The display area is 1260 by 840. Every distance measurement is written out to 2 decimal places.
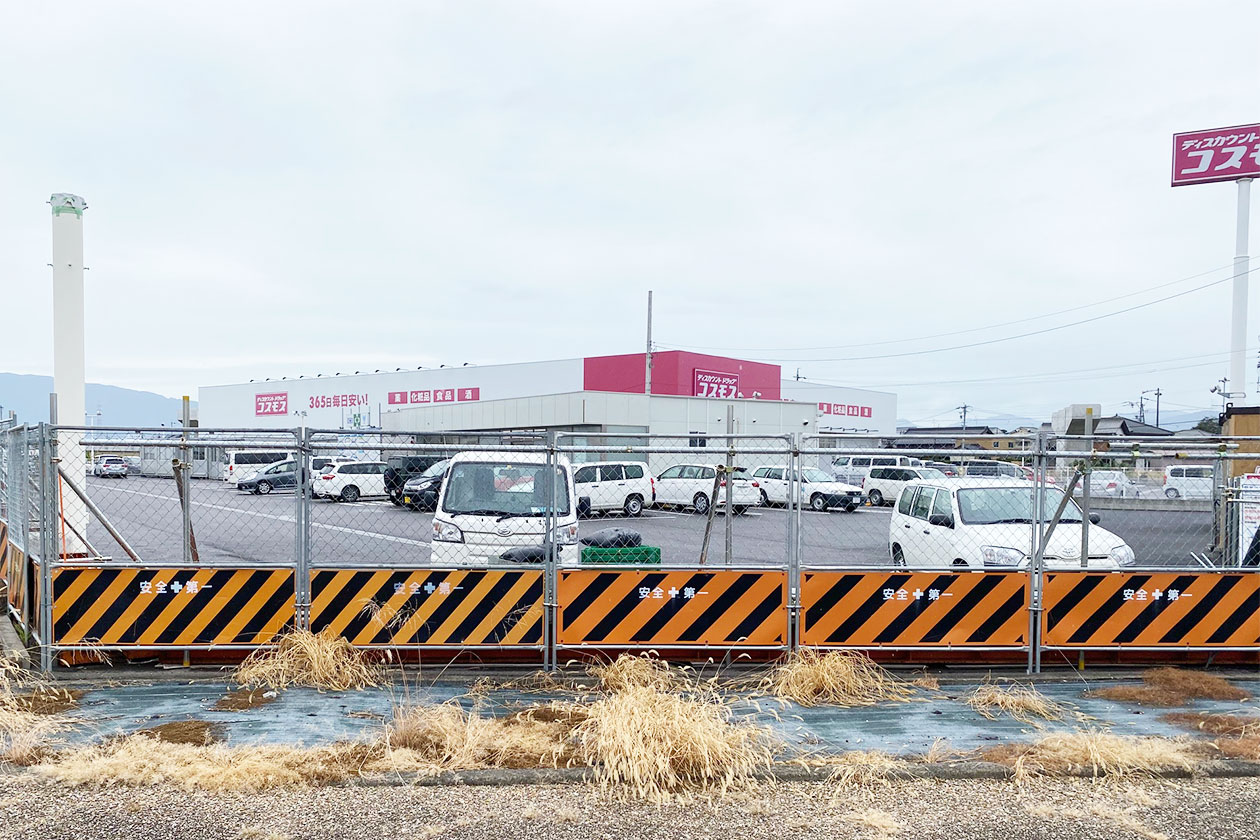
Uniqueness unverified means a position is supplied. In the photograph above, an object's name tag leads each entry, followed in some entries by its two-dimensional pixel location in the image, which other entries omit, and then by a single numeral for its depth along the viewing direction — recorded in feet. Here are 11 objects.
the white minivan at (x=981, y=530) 30.19
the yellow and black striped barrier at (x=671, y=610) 23.75
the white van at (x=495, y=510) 26.63
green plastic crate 25.36
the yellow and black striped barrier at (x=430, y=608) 23.48
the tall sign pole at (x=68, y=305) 32.09
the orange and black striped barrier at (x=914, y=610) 24.03
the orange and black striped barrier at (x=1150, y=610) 24.23
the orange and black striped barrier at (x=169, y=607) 22.99
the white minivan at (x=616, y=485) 49.87
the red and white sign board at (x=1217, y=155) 90.89
